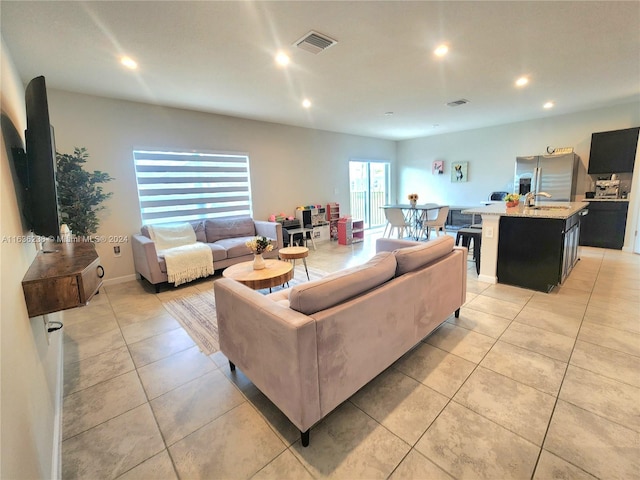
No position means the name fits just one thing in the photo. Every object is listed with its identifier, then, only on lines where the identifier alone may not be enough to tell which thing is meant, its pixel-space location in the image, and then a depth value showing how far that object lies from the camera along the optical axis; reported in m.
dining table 5.92
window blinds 4.25
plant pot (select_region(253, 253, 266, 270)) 3.00
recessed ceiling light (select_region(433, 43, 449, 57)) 2.67
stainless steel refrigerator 5.27
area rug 2.52
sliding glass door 7.77
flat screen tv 1.56
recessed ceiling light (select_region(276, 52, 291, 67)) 2.73
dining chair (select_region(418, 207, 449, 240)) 5.80
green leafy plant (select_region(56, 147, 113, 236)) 3.34
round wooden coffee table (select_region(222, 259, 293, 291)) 2.67
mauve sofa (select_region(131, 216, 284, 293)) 3.60
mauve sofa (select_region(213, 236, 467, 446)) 1.38
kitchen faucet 3.98
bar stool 3.90
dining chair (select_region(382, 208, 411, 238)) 5.86
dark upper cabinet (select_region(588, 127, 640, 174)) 4.80
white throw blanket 3.69
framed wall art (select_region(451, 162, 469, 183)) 7.17
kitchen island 3.13
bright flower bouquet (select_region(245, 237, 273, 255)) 2.98
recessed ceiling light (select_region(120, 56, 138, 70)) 2.71
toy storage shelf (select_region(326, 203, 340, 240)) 6.69
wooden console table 1.39
